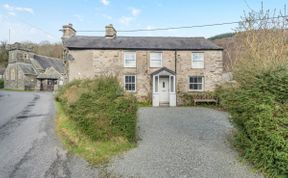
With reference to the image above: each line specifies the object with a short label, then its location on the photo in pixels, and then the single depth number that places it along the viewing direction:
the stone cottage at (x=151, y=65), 13.98
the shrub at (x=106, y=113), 5.13
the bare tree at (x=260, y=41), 5.49
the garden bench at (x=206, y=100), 13.45
